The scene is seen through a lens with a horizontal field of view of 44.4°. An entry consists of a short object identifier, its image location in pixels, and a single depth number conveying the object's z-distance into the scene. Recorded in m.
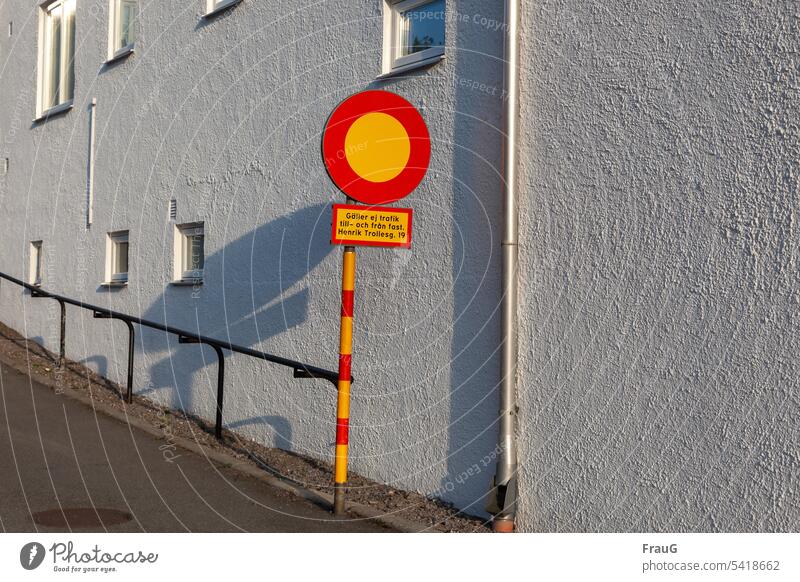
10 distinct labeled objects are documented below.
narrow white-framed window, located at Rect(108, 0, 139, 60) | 11.65
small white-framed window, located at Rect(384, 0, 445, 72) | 7.01
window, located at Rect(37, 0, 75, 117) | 13.18
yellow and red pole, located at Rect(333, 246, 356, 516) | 6.27
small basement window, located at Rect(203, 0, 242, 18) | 9.34
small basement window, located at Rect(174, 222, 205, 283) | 9.98
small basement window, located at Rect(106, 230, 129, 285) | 11.68
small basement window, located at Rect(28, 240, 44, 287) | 13.85
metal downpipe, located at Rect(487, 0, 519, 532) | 5.96
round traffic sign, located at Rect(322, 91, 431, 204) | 6.07
